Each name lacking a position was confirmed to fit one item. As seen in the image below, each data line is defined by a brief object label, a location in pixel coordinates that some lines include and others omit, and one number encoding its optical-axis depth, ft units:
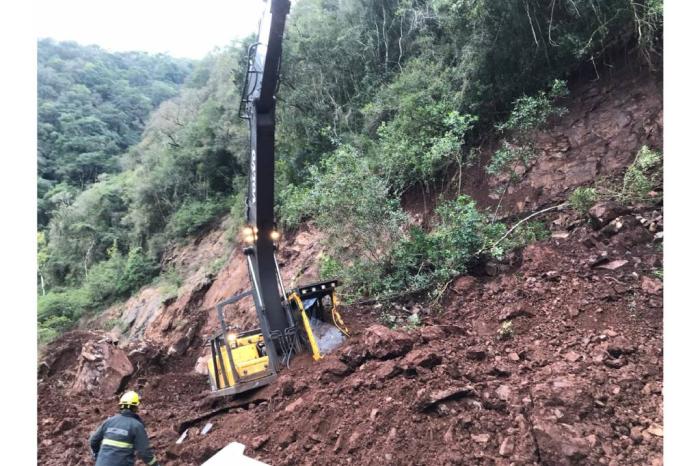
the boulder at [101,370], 25.02
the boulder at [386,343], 16.11
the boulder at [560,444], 10.10
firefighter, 12.80
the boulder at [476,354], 15.34
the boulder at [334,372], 16.33
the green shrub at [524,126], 26.71
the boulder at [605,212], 20.02
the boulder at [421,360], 14.70
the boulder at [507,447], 10.70
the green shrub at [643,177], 20.29
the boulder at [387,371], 14.62
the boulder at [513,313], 17.37
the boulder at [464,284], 21.04
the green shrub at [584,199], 21.52
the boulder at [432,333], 16.88
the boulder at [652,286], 15.72
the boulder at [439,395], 12.74
